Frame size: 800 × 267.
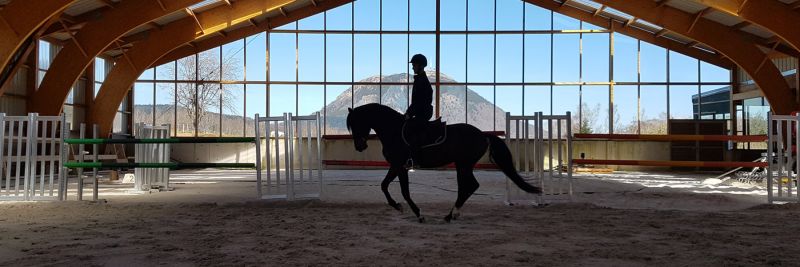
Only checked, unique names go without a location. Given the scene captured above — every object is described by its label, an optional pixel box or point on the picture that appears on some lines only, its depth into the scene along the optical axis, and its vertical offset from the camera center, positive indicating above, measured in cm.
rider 629 +58
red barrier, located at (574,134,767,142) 929 +30
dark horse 638 +9
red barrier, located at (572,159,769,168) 928 -13
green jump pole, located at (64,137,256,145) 817 +19
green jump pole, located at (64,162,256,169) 798 -17
